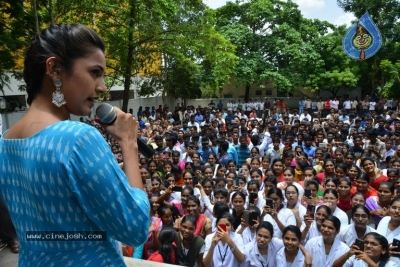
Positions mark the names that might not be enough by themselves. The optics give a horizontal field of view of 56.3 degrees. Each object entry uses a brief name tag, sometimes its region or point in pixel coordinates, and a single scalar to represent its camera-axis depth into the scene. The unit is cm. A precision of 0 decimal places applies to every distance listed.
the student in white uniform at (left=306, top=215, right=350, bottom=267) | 346
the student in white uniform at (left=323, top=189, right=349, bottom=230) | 410
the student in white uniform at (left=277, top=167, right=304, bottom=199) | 514
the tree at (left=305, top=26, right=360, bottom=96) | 1970
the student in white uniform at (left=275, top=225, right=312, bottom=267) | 341
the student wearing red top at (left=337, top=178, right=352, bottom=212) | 461
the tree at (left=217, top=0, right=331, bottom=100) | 1953
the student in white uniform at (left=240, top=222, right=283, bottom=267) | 350
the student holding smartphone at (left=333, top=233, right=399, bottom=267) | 312
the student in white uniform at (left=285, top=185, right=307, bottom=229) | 439
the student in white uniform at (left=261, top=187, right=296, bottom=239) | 405
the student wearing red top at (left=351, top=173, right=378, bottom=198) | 468
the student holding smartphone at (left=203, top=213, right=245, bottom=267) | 350
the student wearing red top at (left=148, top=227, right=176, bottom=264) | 354
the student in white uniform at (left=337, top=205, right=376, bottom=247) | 368
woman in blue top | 85
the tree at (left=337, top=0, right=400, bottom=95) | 1803
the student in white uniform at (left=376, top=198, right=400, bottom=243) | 357
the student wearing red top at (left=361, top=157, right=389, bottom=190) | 519
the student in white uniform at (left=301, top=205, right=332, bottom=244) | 382
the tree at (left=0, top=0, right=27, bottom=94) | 910
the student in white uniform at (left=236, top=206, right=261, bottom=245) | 388
